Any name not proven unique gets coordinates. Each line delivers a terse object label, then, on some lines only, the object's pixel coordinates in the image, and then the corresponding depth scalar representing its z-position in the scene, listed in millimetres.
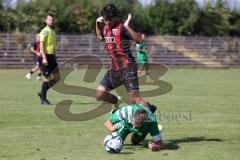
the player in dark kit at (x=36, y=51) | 48678
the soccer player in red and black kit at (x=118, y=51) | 16896
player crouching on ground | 15644
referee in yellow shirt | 26562
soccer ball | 15180
